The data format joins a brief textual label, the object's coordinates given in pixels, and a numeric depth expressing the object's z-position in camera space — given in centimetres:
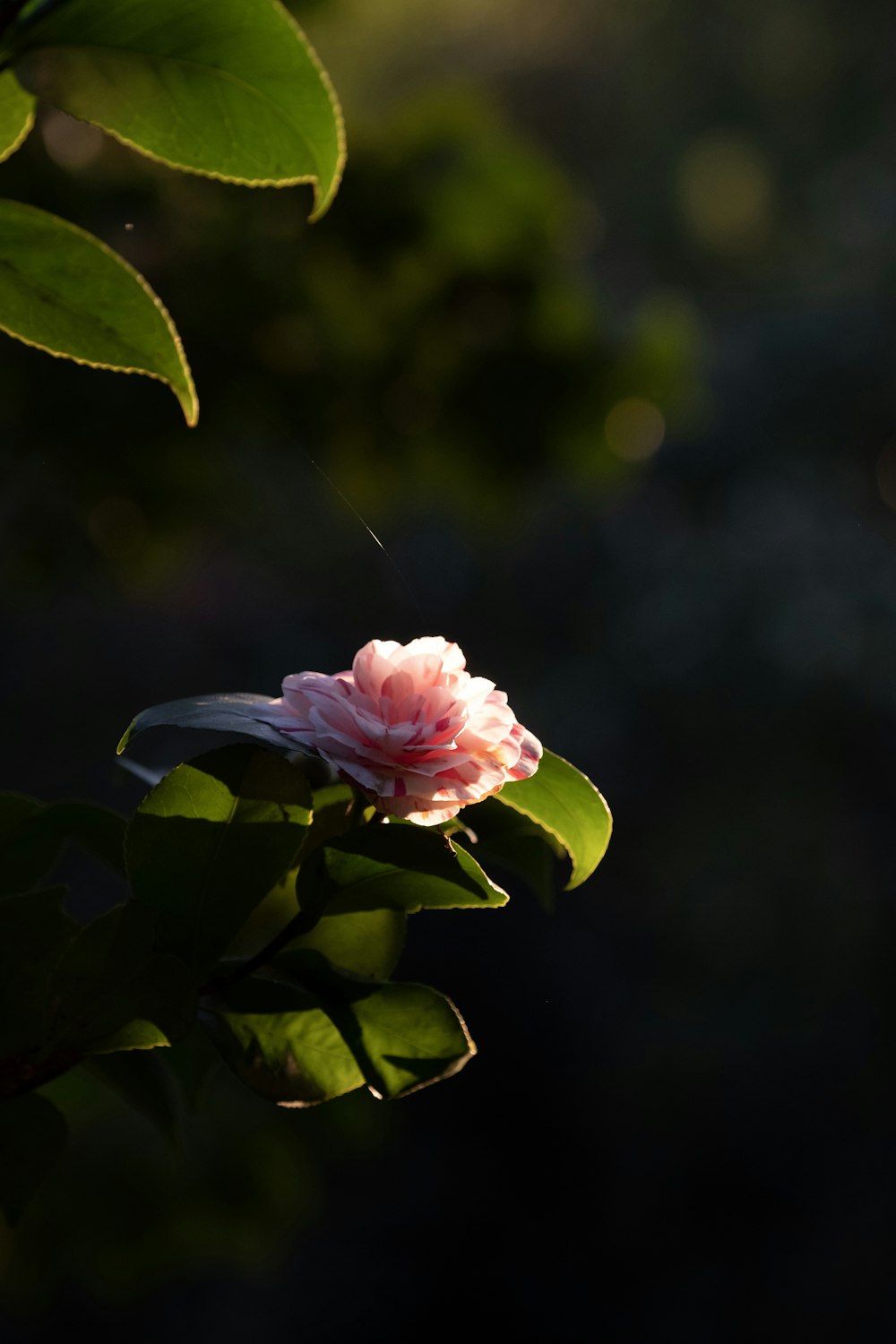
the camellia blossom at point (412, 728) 176
